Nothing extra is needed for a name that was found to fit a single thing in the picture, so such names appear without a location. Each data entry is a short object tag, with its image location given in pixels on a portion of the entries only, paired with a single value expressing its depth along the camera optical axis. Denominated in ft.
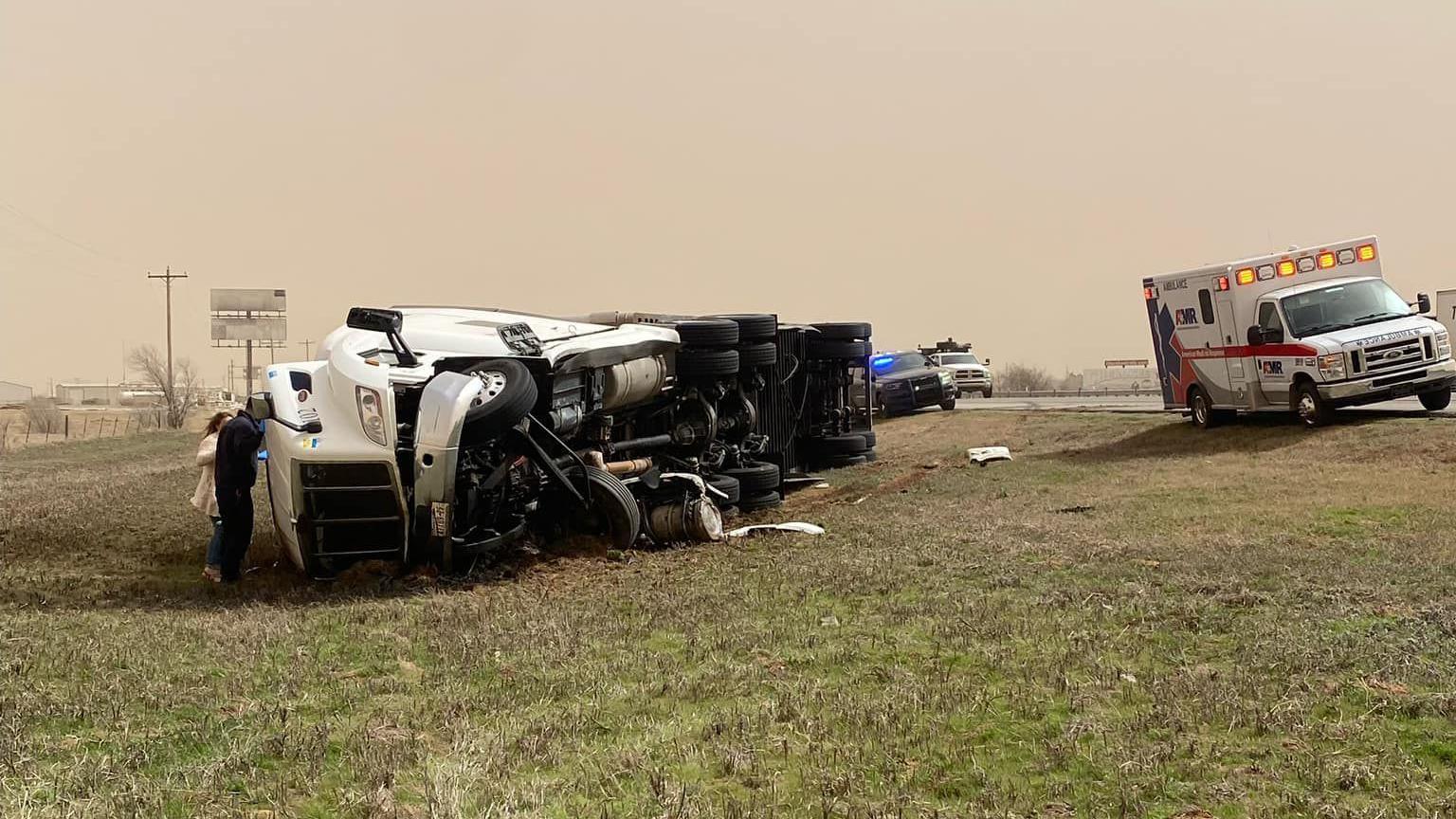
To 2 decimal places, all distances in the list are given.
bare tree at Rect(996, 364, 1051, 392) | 227.81
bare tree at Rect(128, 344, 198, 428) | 194.18
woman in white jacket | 31.50
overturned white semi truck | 27.91
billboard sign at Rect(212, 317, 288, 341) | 282.97
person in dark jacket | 30.66
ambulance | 53.26
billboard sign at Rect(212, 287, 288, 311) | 284.00
